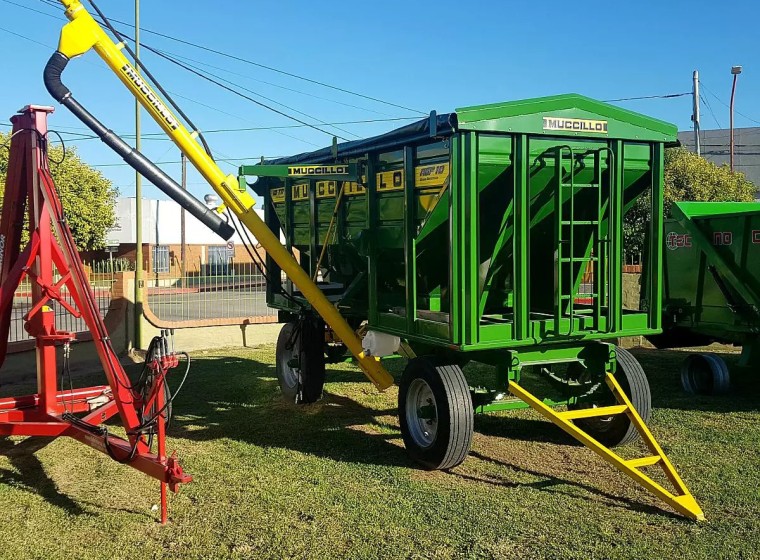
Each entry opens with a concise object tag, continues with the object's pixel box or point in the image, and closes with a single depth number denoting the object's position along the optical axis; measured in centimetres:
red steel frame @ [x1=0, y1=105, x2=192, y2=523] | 602
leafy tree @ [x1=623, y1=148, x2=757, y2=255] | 2170
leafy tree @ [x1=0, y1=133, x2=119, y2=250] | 3316
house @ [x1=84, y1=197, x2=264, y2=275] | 4262
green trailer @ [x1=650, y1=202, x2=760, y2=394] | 901
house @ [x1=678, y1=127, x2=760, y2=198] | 4678
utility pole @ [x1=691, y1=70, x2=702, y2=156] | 2984
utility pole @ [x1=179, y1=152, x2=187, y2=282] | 3526
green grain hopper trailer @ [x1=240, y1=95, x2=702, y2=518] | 579
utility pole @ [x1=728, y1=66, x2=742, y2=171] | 3092
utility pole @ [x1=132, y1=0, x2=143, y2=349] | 1261
